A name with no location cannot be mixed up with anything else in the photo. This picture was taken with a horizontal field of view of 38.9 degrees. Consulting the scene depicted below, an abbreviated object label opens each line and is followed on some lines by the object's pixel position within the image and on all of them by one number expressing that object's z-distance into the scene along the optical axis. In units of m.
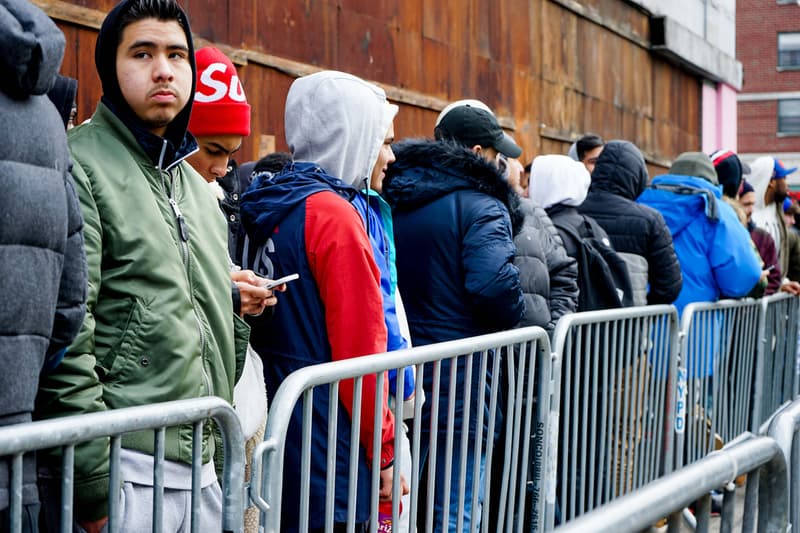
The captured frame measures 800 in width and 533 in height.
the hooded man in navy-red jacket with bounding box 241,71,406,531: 3.21
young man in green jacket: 2.57
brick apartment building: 46.50
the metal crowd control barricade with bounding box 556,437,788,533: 1.69
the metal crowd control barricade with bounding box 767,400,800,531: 2.55
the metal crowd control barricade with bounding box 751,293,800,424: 7.13
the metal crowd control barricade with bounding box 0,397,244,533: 2.08
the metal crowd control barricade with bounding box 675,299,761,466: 5.92
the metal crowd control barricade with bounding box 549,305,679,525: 4.54
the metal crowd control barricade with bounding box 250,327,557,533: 2.80
